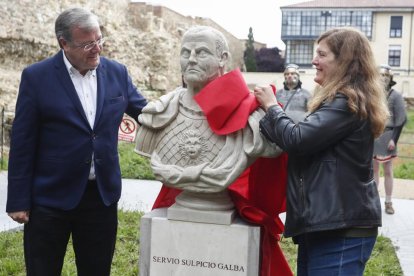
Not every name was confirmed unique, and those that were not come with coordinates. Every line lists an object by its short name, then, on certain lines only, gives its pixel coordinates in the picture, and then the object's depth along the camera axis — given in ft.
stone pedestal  10.03
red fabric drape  9.62
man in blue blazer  9.77
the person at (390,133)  20.42
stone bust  9.66
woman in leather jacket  8.36
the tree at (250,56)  139.54
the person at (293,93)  22.18
